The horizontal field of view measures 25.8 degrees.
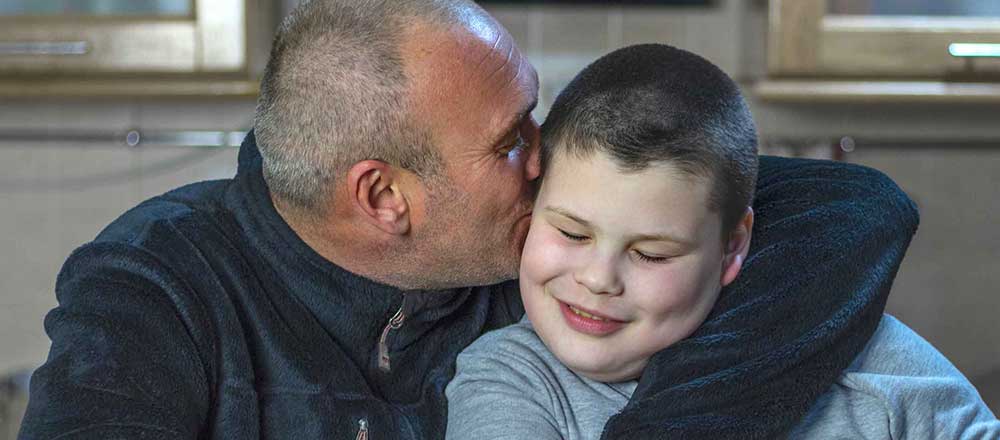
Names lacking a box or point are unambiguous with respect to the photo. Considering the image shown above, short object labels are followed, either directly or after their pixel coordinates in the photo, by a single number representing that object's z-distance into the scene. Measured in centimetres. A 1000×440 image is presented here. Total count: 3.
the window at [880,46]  240
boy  156
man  162
